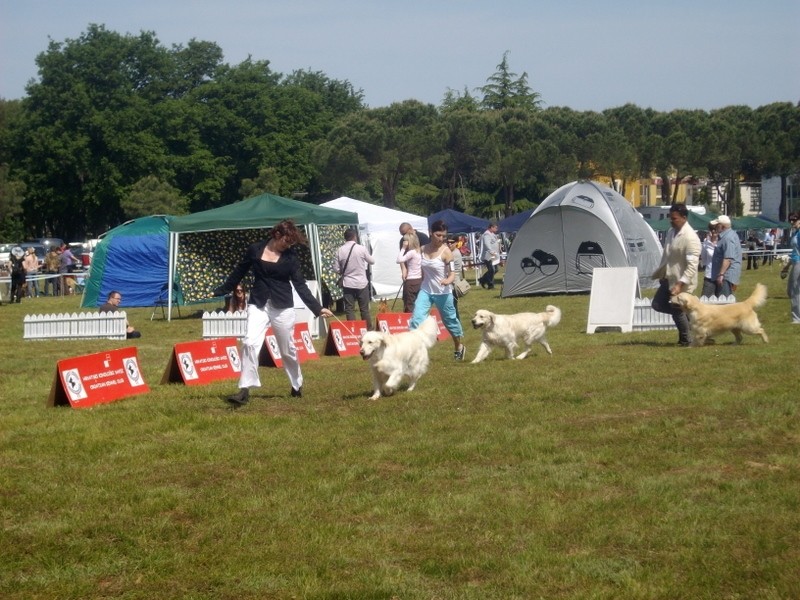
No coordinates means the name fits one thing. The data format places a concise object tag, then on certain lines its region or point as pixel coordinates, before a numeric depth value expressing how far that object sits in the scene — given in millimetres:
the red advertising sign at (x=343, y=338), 15727
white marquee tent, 30766
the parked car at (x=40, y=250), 55081
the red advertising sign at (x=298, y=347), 14320
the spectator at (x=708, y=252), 18733
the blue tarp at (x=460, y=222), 43219
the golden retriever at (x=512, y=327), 13672
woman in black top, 10312
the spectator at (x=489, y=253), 33062
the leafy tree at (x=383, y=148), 65375
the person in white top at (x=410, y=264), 17188
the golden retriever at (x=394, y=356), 10617
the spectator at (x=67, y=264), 40609
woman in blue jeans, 13930
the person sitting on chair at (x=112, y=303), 22250
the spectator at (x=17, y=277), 34094
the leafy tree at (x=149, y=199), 61750
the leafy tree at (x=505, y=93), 87875
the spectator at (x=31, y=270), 38250
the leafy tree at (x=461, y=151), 70125
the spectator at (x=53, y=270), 39438
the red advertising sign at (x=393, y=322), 16016
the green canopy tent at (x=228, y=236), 22703
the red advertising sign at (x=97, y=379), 10758
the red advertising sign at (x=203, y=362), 12336
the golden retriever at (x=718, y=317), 14180
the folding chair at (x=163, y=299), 27250
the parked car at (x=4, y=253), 46675
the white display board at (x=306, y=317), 18266
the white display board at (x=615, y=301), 18109
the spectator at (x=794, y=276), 17453
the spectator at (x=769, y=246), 43241
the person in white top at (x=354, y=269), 18266
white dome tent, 28406
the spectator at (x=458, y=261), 25441
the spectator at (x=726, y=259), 16797
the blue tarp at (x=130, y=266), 30391
